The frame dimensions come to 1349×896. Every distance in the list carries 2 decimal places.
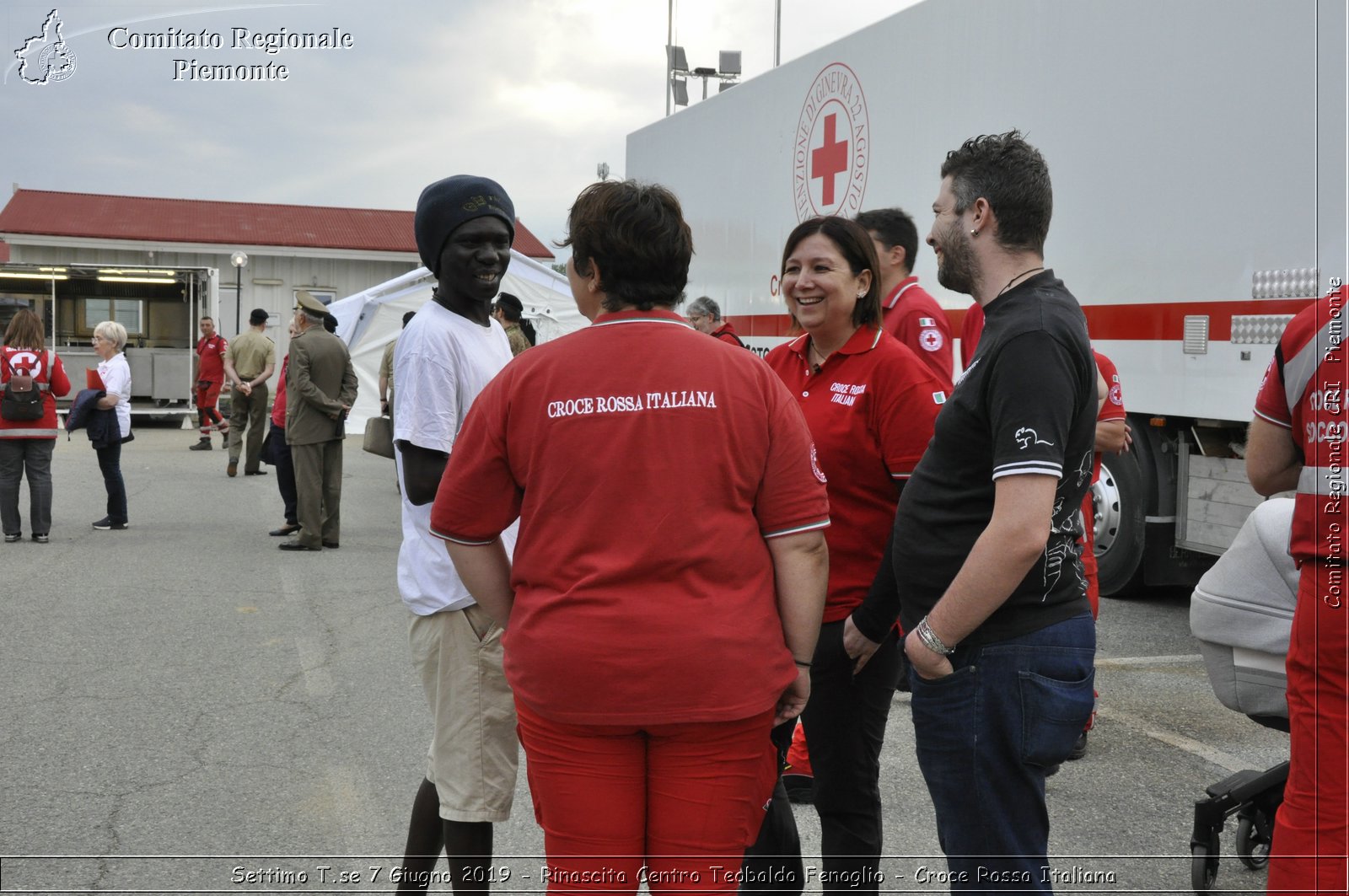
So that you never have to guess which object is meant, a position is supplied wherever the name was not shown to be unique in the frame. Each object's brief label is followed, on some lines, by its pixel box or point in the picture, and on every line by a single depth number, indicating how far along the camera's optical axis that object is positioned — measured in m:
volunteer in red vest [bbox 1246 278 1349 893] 2.67
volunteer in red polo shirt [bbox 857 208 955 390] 4.73
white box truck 5.77
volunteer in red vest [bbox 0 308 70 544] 9.78
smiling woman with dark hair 3.02
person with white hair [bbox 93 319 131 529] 10.54
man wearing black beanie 2.90
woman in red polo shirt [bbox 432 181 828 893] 2.12
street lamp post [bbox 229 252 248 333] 24.12
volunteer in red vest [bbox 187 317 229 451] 19.38
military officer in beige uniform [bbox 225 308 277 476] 15.58
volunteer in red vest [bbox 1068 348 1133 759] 4.62
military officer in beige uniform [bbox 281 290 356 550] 9.75
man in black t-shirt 2.24
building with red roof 32.38
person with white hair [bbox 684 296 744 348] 9.65
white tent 20.09
